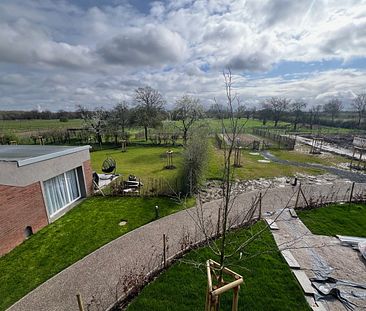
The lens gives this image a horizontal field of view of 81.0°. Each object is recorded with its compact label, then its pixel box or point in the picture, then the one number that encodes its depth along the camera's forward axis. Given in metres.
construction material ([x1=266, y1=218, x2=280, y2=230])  8.36
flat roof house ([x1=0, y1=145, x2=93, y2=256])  7.52
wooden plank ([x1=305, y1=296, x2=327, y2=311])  4.88
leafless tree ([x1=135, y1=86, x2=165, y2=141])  36.47
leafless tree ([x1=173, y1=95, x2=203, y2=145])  33.44
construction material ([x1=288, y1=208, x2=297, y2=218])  9.41
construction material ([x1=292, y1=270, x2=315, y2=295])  5.32
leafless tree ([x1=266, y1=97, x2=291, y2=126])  67.06
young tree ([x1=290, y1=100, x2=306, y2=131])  62.00
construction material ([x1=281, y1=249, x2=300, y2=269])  6.20
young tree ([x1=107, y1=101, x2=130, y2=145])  33.59
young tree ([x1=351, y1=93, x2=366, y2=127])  54.03
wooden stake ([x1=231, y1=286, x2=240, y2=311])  2.99
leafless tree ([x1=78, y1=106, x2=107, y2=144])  33.38
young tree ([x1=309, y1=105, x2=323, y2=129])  63.33
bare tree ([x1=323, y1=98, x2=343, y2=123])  63.50
